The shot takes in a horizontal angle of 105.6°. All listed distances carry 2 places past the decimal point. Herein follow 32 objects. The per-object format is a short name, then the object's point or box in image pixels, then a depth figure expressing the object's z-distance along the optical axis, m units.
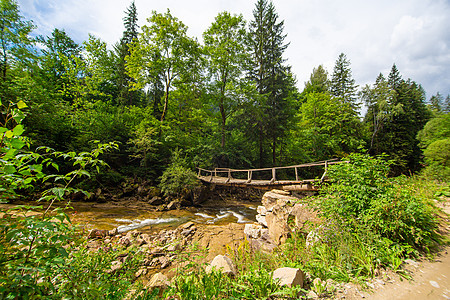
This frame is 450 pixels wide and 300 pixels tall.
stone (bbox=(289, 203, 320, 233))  4.62
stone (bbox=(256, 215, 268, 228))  7.07
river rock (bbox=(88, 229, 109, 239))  6.23
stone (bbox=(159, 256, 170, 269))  5.09
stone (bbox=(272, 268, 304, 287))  2.63
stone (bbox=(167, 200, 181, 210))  10.94
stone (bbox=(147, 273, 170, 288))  3.28
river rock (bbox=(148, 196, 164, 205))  11.43
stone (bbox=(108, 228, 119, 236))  6.79
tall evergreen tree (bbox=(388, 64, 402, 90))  24.41
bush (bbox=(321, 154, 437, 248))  3.09
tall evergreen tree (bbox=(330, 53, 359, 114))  24.31
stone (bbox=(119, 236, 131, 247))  5.84
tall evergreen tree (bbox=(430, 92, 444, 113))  35.39
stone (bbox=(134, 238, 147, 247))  5.94
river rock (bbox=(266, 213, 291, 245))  5.29
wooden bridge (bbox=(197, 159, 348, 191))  6.86
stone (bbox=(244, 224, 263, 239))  6.46
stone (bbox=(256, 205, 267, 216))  7.41
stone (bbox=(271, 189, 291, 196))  7.91
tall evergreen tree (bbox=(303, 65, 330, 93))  28.75
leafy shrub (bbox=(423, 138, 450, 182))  9.69
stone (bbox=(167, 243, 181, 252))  5.84
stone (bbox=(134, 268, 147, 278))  4.60
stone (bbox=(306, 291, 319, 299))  2.49
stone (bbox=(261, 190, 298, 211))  7.35
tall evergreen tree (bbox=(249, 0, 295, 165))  15.18
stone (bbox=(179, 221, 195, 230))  7.90
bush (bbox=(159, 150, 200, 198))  11.62
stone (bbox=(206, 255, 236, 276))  3.39
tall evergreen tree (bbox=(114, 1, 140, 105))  20.05
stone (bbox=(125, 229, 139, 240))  6.50
